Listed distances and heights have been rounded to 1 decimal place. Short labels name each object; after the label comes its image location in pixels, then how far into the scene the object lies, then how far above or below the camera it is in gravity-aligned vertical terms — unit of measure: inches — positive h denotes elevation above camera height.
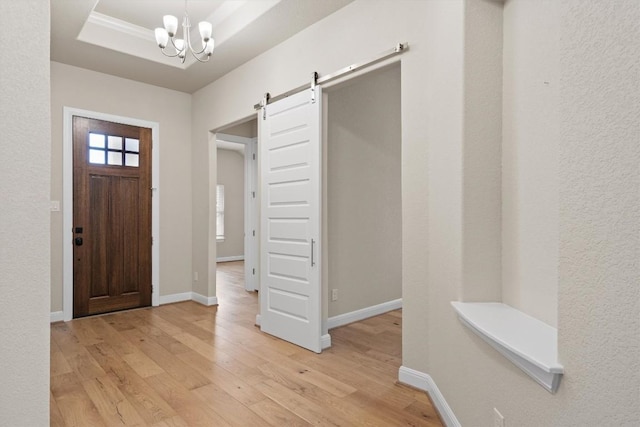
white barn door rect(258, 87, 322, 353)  122.0 -2.4
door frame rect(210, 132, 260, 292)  219.5 +5.7
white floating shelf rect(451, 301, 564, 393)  44.0 -19.1
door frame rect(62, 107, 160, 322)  161.0 +3.2
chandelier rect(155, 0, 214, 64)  108.7 +58.9
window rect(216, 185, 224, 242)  374.6 +2.2
